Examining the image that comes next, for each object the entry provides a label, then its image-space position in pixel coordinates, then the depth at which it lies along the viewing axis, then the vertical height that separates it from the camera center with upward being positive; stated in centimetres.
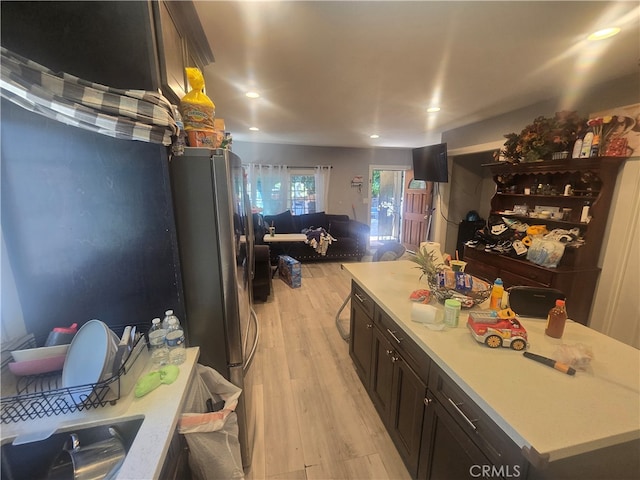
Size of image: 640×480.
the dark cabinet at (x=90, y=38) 89 +50
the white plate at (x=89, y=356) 84 -55
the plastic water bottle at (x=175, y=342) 106 -62
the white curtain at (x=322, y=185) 627 +7
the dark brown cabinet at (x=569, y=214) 235 -25
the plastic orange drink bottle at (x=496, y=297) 141 -57
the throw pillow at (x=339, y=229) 568 -87
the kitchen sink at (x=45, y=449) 79 -79
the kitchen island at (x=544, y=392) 72 -65
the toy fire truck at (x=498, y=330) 109 -58
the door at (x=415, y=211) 543 -50
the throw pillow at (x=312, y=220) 588 -71
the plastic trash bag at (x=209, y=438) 96 -93
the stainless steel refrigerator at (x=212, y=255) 109 -29
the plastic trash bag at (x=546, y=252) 246 -59
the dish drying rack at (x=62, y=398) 81 -66
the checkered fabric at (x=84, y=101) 77 +27
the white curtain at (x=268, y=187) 594 +1
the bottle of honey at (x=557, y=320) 116 -57
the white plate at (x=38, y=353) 89 -56
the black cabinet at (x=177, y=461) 84 -93
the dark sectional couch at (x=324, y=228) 523 -93
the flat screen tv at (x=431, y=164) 425 +42
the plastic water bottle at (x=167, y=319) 108 -53
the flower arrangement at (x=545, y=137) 245 +51
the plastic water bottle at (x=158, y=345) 104 -62
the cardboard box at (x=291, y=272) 412 -132
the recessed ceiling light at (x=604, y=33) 156 +93
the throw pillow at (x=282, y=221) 566 -71
